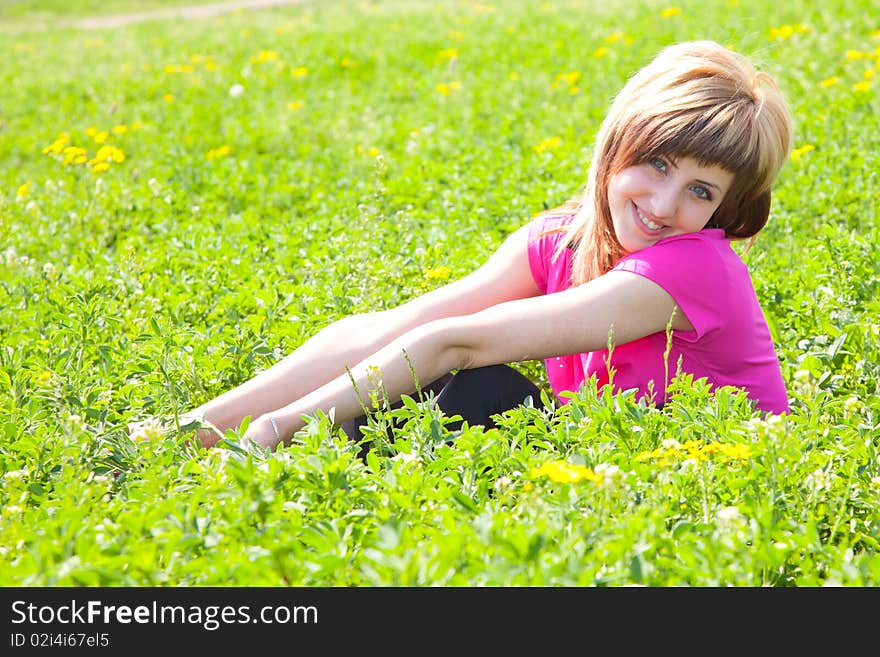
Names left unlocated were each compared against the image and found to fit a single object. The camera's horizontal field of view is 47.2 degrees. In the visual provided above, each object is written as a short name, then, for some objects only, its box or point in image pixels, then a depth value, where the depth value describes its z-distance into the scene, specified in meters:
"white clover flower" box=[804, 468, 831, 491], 2.54
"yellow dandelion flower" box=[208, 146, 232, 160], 6.76
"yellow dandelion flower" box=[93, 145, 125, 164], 6.11
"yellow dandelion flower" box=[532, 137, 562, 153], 6.38
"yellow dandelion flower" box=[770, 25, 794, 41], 8.27
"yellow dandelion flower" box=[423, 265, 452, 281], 4.31
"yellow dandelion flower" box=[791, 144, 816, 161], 5.68
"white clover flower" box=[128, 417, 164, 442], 2.56
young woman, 3.17
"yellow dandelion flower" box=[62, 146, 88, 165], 6.07
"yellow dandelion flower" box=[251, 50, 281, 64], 10.00
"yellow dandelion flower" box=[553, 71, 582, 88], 8.20
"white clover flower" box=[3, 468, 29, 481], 2.70
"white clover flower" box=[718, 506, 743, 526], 2.15
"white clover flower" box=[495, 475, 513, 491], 2.53
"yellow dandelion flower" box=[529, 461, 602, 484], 2.09
